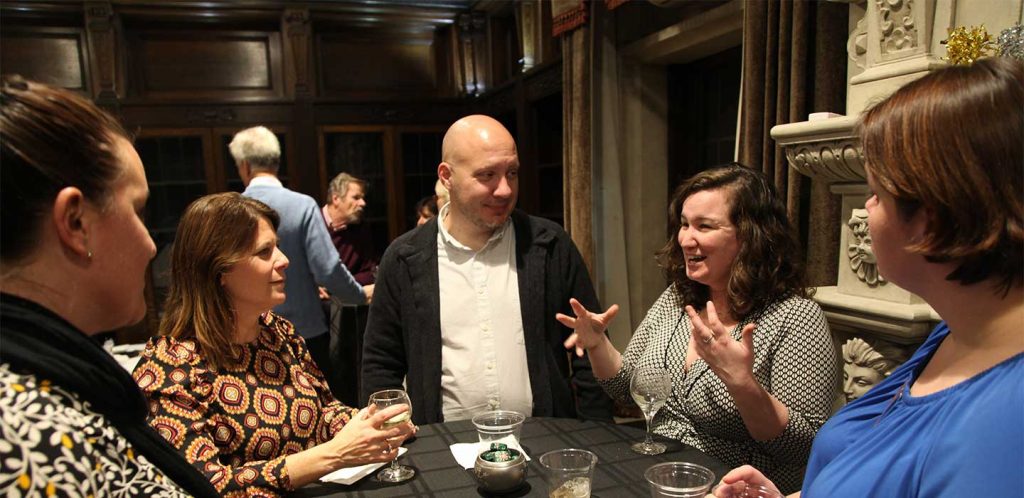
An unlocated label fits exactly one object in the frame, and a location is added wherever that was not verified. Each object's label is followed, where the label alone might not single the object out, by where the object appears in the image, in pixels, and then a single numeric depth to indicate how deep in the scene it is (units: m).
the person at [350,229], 3.85
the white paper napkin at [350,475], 1.31
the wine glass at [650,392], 1.38
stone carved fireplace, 1.55
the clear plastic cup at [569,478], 1.13
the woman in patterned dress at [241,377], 1.28
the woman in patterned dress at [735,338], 1.37
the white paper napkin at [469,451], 1.37
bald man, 1.90
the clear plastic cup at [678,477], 1.09
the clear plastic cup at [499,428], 1.38
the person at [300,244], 2.90
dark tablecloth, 1.25
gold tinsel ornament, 1.42
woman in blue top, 0.70
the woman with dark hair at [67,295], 0.64
